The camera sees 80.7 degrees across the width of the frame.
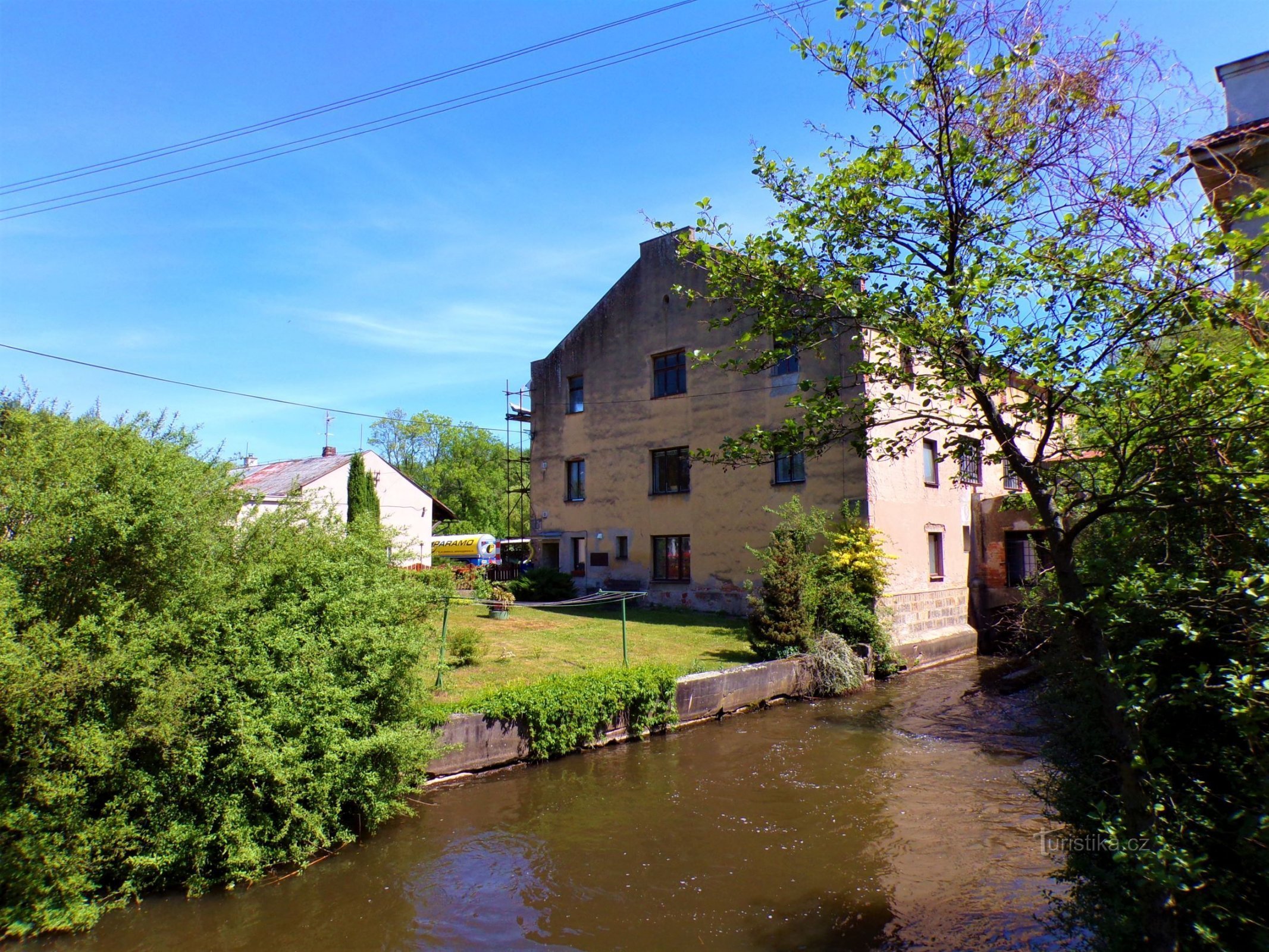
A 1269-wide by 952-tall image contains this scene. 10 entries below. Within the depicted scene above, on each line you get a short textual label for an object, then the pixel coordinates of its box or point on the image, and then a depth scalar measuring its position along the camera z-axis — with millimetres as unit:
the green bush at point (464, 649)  13172
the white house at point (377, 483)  32219
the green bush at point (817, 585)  16281
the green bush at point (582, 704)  10664
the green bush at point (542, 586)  23719
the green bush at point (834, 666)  16016
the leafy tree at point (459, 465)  64938
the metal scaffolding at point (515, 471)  28838
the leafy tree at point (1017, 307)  3553
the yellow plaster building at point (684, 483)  20500
